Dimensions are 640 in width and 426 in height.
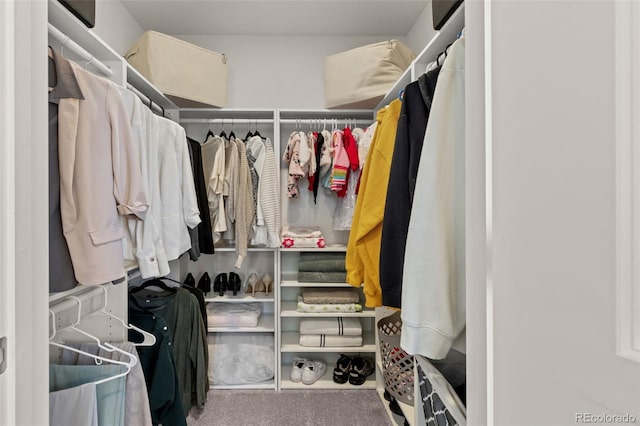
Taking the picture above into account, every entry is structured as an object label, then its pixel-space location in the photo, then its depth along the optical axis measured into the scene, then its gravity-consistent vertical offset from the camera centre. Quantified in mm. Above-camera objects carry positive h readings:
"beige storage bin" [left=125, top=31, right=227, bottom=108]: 2006 +922
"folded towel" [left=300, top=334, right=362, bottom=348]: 2334 -908
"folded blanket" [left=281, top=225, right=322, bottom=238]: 2381 -146
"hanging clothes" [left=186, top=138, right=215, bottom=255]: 2062 +55
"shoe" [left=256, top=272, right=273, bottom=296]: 2500 -543
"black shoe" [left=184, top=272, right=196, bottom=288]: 2501 -518
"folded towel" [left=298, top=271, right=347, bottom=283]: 2357 -463
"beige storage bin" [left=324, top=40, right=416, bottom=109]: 2094 +920
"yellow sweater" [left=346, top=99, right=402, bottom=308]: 1257 +33
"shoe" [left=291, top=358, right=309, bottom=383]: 2359 -1137
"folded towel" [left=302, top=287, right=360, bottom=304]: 2354 -600
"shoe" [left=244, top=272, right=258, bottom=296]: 2489 -545
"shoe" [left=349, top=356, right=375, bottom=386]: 2336 -1136
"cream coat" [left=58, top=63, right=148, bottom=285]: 969 +111
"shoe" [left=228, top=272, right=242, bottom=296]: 2488 -534
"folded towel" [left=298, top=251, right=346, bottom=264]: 2379 -316
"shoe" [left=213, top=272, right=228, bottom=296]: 2467 -535
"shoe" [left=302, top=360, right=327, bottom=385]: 2340 -1143
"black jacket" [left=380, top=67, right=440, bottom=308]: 1030 +98
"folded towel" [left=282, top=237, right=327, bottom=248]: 2363 -214
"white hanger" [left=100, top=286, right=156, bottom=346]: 1321 -504
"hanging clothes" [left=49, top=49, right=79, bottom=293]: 936 +73
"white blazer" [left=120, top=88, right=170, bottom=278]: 1274 -41
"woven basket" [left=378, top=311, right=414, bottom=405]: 1725 -817
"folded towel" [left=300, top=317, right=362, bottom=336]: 2348 -819
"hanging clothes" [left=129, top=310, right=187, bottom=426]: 1504 -818
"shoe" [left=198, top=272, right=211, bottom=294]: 2480 -530
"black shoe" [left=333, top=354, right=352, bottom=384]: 2350 -1138
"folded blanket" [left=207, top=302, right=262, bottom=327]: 2340 -740
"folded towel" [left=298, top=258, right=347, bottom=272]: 2359 -378
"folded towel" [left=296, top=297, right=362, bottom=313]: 2332 -671
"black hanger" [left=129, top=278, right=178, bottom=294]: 1965 -443
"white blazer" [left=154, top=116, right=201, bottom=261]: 1550 +110
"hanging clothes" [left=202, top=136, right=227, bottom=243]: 2150 +138
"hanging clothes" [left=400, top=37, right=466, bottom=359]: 786 -57
